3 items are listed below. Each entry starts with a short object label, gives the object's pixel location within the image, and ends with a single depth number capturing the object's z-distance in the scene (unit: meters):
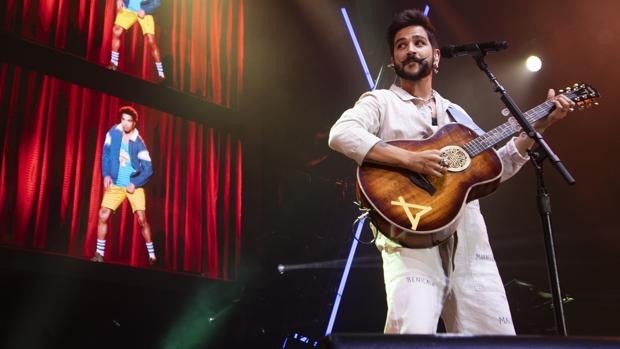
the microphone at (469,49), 3.09
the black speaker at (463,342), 1.21
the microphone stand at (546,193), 2.52
